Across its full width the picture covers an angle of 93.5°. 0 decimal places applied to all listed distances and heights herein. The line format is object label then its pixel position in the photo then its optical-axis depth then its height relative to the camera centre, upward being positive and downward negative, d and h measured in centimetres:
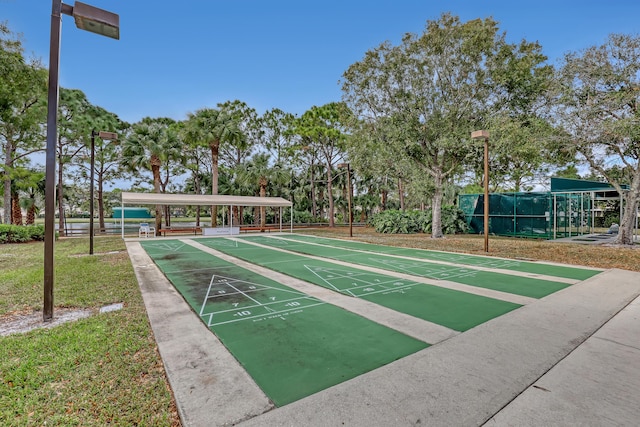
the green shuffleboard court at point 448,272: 606 -140
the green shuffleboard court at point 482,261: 764 -137
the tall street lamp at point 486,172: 1034 +166
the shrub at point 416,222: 1978 -34
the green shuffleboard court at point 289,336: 275 -145
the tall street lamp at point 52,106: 401 +148
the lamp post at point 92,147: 996 +242
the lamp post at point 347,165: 1736 +296
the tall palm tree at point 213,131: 2128 +606
